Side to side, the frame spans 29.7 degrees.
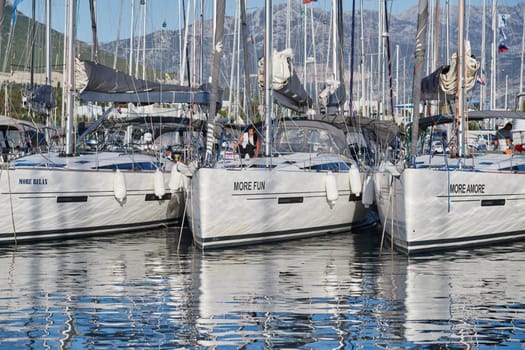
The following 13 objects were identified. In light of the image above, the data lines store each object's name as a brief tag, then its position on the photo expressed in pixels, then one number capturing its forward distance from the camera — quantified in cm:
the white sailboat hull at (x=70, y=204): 1817
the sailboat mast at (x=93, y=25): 2758
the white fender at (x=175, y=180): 2072
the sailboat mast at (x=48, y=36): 2945
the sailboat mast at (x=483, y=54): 4512
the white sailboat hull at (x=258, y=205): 1714
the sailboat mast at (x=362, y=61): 3370
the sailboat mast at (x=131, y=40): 3996
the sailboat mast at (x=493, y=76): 4904
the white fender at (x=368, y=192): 2008
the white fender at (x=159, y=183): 2131
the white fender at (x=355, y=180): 2044
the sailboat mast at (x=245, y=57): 2422
